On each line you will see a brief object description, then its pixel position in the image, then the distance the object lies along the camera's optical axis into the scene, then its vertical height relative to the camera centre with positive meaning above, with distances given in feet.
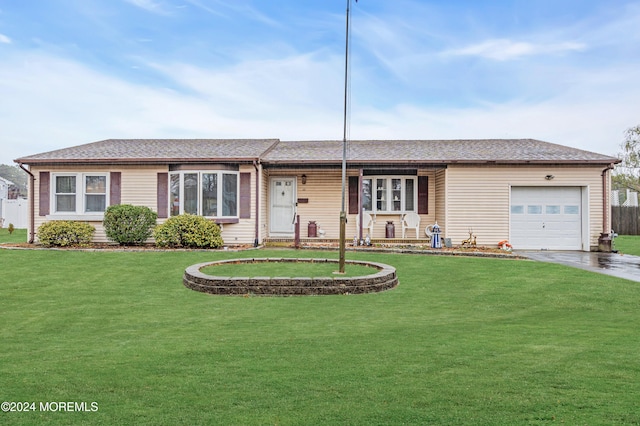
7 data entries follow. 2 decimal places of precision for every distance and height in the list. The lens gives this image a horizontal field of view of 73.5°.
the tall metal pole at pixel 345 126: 29.66 +6.54
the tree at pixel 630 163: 98.48 +13.11
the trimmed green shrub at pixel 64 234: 47.91 -1.94
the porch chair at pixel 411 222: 55.21 -0.51
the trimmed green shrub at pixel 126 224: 49.08 -0.81
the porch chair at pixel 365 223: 55.36 -0.66
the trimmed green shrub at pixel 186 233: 47.11 -1.81
